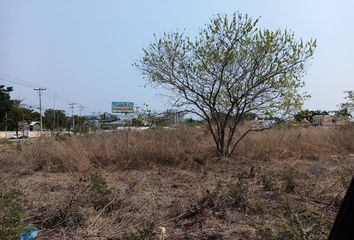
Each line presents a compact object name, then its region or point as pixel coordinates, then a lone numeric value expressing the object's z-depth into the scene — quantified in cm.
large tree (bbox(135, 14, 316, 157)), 1439
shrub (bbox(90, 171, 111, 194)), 724
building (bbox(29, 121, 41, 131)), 8272
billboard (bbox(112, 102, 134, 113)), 5779
